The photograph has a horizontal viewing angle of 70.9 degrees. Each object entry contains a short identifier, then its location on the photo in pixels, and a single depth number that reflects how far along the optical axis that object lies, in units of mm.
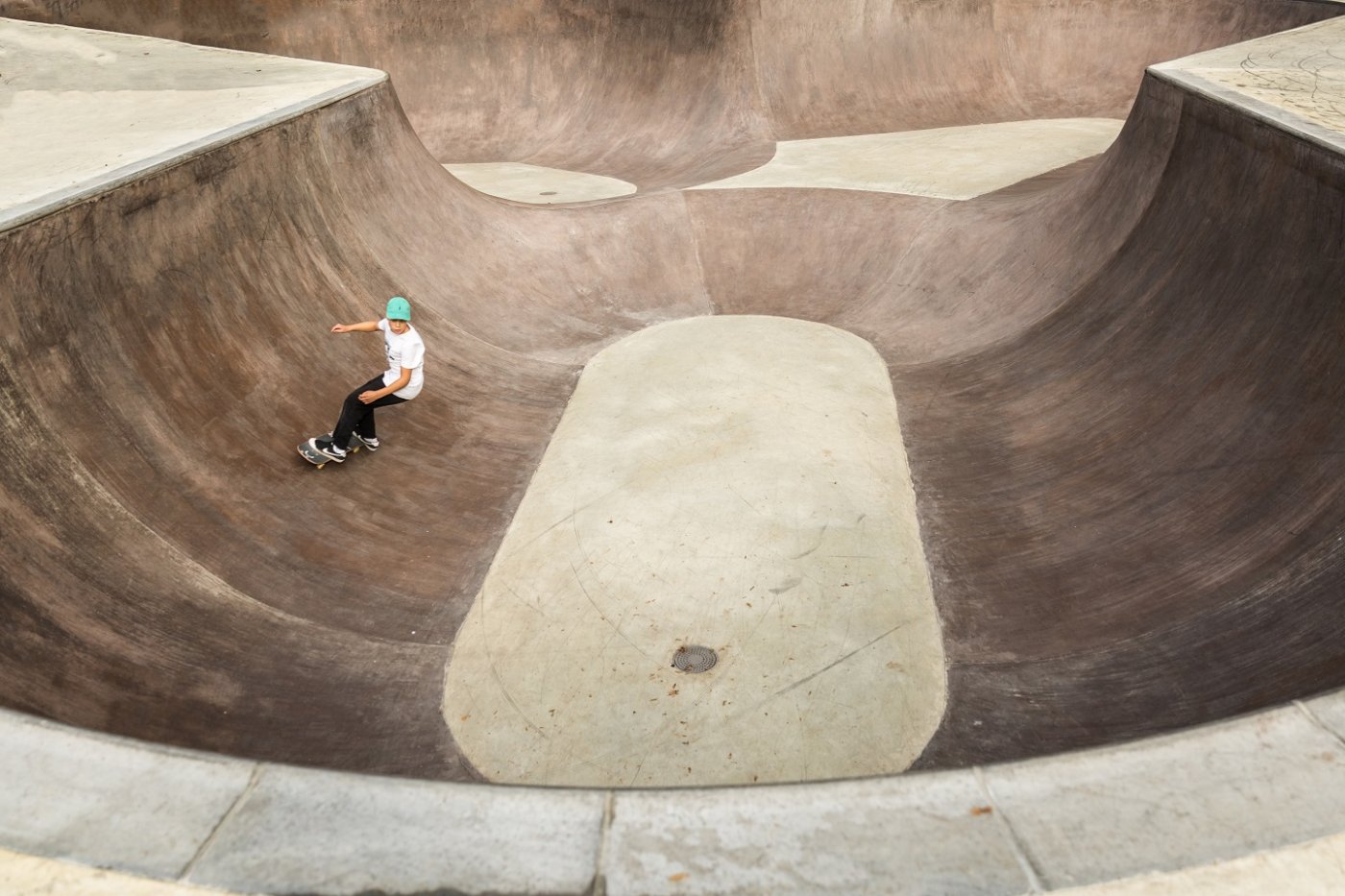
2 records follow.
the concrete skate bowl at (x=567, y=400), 4277
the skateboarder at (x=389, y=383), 5859
